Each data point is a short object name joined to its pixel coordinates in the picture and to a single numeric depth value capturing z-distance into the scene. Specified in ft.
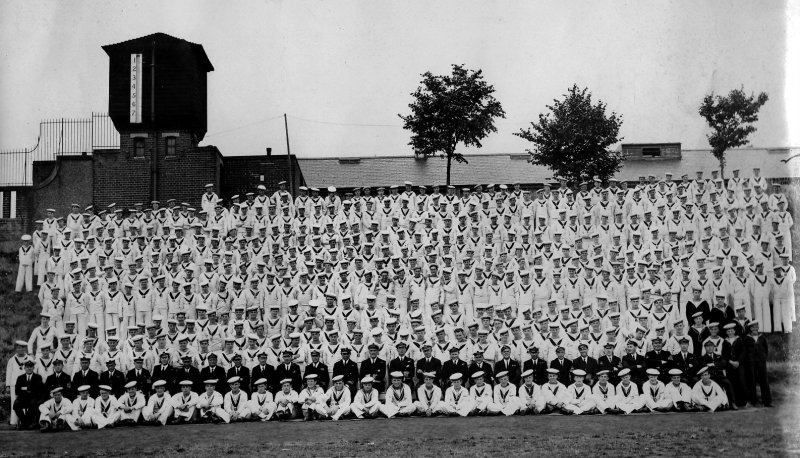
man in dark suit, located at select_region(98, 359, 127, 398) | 44.50
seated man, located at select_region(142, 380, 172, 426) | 43.19
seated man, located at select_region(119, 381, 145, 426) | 43.11
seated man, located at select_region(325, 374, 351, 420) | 43.24
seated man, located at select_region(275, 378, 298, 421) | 43.39
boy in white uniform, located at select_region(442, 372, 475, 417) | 43.24
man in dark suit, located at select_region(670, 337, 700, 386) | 43.70
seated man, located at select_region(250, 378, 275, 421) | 43.32
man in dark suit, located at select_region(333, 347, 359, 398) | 44.96
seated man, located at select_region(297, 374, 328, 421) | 43.24
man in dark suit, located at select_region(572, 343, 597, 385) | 45.50
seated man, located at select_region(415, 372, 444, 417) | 43.37
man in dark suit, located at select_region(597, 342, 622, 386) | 44.45
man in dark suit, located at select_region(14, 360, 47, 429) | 43.42
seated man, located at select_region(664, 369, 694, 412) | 42.68
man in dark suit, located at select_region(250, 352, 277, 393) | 45.85
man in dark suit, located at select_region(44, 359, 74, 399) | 44.27
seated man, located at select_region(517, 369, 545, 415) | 43.42
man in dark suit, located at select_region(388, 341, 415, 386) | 46.03
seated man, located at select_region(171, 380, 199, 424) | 43.60
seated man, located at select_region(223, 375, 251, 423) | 43.29
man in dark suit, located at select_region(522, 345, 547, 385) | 44.83
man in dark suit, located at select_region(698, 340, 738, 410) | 42.93
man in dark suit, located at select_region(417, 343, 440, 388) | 45.88
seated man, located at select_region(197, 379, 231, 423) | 43.34
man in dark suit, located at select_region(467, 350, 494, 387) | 45.34
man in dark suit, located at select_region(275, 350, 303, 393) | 45.32
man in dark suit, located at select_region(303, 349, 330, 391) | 45.01
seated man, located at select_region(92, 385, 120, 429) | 42.57
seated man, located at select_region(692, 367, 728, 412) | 42.37
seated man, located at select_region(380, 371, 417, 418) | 43.29
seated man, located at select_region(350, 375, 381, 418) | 43.34
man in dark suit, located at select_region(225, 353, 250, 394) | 45.16
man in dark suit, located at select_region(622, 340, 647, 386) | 44.55
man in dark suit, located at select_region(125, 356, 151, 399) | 45.16
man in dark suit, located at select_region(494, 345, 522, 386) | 45.52
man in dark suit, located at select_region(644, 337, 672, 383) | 44.52
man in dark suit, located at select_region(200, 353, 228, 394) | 44.96
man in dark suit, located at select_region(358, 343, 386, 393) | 45.52
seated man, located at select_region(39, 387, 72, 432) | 42.47
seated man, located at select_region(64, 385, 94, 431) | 42.55
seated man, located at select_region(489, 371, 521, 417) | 43.34
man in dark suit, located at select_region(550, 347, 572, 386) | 44.93
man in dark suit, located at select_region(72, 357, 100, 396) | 44.19
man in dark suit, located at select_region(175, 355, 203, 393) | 45.11
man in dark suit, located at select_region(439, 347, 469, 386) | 45.19
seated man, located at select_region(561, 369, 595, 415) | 43.14
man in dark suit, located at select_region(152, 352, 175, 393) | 45.21
